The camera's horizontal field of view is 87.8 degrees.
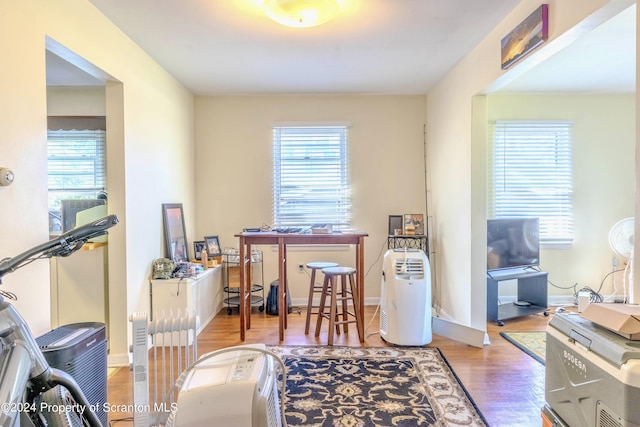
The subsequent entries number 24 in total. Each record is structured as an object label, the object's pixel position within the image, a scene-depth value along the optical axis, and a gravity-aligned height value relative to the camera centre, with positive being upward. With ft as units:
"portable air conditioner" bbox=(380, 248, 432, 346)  9.25 -2.54
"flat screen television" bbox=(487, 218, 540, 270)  11.93 -1.23
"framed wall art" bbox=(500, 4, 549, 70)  6.32 +3.56
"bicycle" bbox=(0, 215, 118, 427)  3.33 -1.74
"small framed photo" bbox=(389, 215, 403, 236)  12.82 -0.50
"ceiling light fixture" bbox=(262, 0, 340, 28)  6.27 +3.89
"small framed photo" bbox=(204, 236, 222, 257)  12.51 -1.29
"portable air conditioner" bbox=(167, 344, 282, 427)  3.38 -1.95
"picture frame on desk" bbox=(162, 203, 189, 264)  10.43 -0.68
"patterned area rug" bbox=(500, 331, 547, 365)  8.93 -3.90
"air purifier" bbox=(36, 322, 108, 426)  4.72 -2.13
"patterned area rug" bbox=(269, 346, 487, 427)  6.24 -3.86
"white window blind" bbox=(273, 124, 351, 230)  13.37 +1.31
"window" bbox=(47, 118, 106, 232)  11.21 +1.75
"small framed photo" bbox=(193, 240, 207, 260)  12.44 -1.35
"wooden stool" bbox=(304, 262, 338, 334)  10.32 -2.36
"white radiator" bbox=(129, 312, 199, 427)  5.02 -2.24
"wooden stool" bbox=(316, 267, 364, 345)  9.29 -2.58
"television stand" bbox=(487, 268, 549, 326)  11.46 -3.17
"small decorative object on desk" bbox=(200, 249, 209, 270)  11.30 -1.62
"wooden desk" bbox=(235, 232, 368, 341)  9.64 -0.93
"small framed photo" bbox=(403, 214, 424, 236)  12.21 -0.45
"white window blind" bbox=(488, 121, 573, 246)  13.07 +1.35
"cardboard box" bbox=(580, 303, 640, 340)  3.41 -1.21
